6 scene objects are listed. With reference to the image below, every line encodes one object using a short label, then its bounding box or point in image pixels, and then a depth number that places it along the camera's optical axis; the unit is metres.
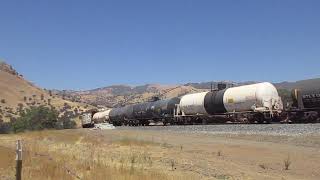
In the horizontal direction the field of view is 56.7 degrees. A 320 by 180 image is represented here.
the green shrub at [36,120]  43.21
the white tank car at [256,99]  22.63
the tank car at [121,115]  39.52
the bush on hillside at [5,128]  41.44
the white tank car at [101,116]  46.99
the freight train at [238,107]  21.07
